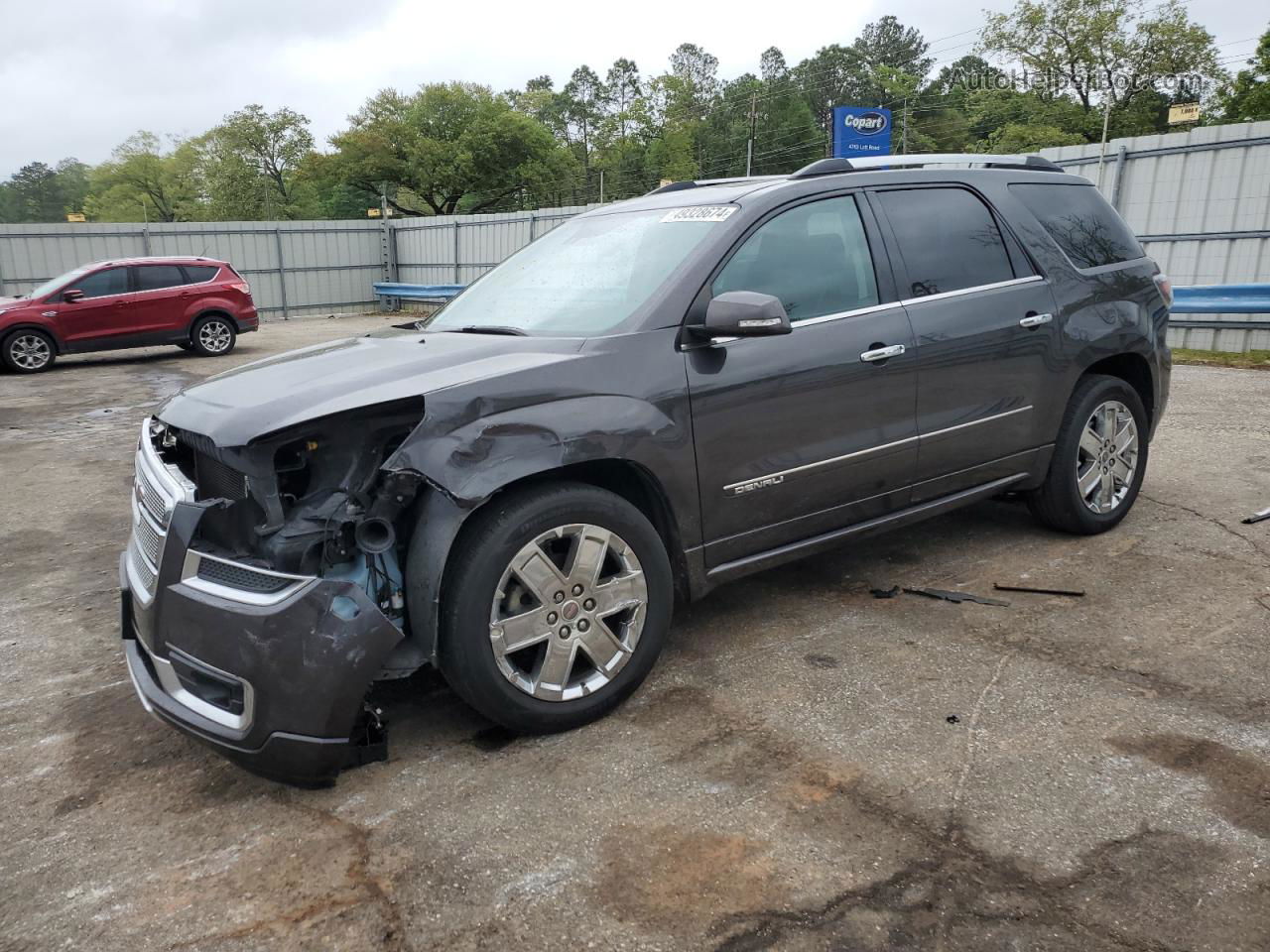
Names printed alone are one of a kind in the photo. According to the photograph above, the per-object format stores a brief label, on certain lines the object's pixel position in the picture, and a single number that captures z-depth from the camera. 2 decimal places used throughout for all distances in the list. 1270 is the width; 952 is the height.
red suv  14.03
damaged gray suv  2.66
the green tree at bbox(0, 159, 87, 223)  119.25
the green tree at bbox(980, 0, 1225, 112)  54.03
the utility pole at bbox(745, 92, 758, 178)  78.29
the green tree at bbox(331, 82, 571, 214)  63.22
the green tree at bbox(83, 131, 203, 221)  89.44
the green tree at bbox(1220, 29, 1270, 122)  43.94
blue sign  23.48
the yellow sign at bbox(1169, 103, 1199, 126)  13.91
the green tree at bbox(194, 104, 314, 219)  72.25
